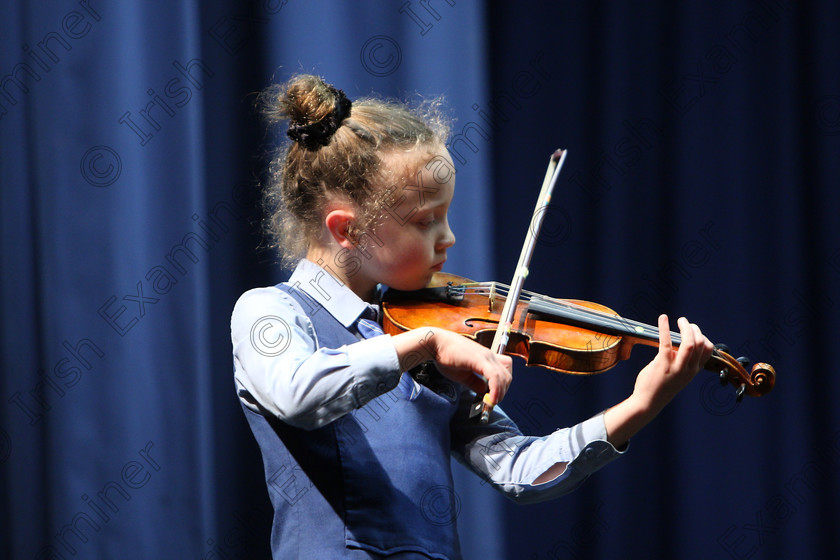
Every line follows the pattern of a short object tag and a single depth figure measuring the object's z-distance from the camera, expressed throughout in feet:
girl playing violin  20.49
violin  20.82
